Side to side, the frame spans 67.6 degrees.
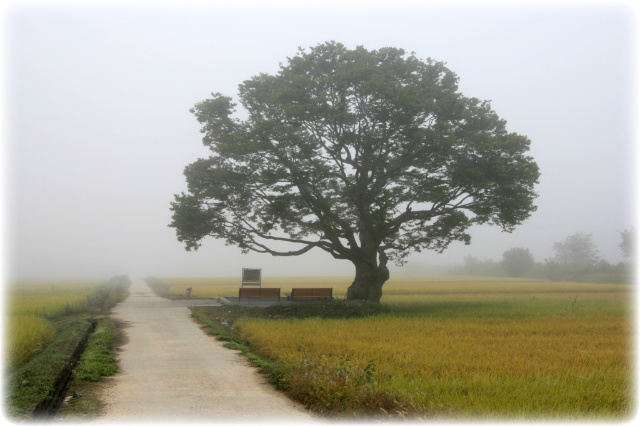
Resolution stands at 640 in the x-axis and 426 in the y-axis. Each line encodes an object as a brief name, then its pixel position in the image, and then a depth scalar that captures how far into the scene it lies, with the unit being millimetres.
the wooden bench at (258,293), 28547
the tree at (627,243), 91000
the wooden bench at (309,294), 28156
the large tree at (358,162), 24406
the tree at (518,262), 117312
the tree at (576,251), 142225
